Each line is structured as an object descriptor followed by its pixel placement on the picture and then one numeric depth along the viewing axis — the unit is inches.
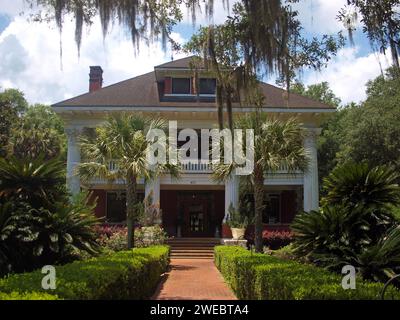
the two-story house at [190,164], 1013.2
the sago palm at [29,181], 425.1
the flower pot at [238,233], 925.8
